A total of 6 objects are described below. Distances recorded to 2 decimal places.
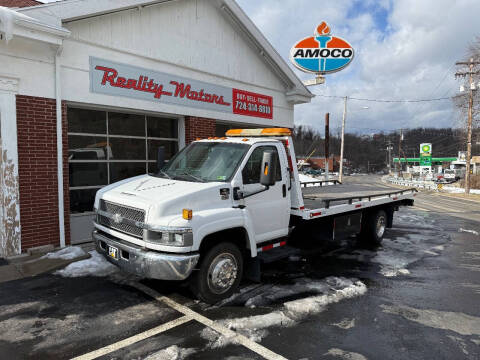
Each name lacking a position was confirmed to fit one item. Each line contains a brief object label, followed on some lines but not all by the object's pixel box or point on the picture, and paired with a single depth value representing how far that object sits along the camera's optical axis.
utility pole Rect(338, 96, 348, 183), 36.88
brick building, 6.32
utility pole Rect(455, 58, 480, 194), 30.39
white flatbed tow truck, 4.02
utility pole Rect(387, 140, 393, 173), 96.88
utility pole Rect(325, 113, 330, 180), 21.45
